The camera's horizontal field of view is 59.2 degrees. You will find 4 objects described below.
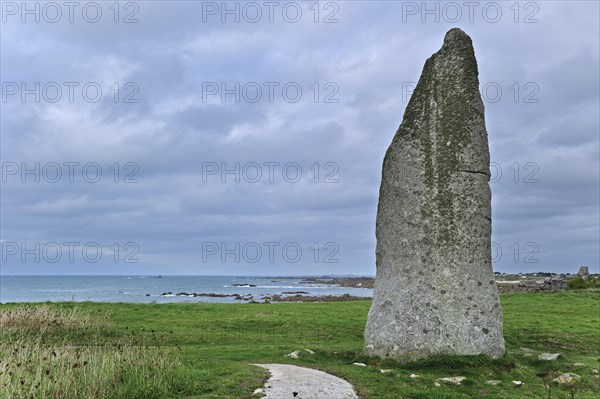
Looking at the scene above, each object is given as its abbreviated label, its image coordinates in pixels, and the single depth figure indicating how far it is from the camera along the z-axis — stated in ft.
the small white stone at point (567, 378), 50.06
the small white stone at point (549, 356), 60.15
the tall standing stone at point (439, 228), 55.16
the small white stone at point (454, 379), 48.18
